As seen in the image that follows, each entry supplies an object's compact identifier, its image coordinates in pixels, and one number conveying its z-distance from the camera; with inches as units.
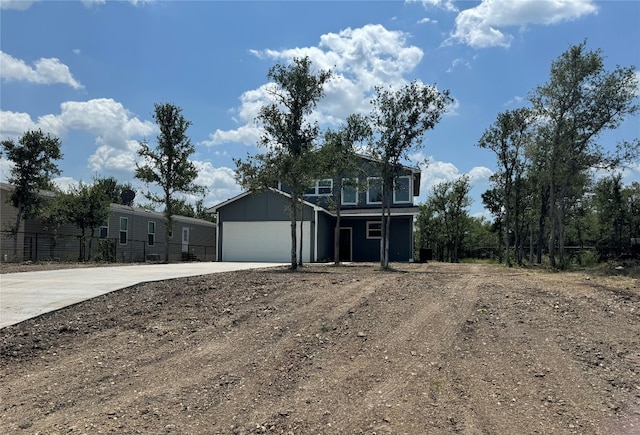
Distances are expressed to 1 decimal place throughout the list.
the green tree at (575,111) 645.3
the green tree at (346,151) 695.3
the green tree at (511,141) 849.5
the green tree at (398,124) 616.4
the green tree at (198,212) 2011.6
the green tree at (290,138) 578.9
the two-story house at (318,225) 898.7
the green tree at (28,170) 793.6
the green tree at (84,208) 836.0
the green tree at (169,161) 852.6
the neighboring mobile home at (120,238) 826.8
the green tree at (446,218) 1407.5
